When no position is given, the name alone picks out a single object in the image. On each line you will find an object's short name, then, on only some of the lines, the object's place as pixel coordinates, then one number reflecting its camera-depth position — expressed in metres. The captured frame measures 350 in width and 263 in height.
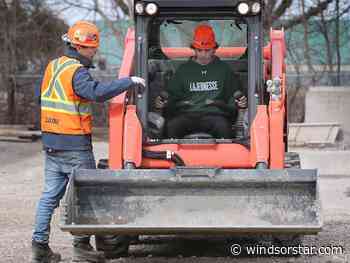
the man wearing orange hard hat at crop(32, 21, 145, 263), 12.02
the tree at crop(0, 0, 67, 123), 35.67
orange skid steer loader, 11.30
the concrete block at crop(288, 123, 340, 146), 27.78
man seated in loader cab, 12.99
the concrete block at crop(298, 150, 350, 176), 23.33
